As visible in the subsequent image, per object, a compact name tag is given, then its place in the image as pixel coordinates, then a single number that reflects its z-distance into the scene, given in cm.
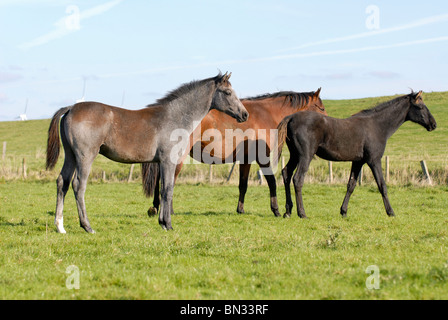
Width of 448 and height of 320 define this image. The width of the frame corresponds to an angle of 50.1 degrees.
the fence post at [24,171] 2482
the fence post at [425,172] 1993
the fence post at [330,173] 2123
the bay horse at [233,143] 1129
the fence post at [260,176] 2263
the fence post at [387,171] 2058
